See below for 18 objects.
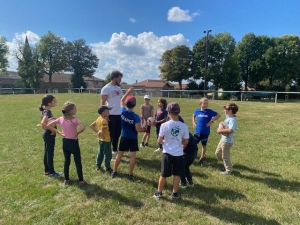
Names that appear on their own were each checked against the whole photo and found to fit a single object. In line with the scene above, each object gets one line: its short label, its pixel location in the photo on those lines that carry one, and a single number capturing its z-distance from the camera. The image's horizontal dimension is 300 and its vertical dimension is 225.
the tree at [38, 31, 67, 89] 59.69
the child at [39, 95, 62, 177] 4.52
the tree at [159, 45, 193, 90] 47.03
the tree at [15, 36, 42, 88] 56.53
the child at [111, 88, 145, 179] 4.48
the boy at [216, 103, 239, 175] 4.70
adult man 5.21
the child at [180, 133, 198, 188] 4.19
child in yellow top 4.62
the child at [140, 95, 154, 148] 6.81
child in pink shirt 4.11
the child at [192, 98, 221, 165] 5.43
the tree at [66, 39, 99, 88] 62.08
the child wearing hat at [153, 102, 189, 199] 3.69
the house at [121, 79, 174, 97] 70.19
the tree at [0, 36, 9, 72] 53.84
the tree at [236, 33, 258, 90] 43.28
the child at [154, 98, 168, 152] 6.12
